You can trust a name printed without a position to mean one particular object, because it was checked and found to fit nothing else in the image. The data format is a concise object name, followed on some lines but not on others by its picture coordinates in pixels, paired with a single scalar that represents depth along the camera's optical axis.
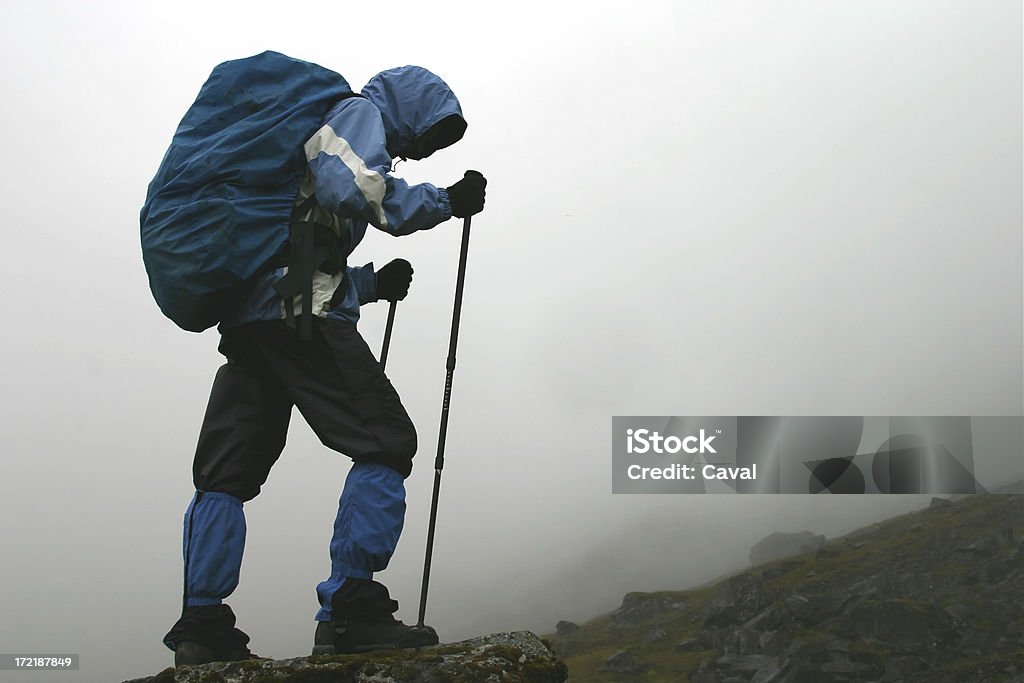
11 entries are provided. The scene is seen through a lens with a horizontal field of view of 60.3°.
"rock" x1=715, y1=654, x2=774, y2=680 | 25.11
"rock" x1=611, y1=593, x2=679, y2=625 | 29.27
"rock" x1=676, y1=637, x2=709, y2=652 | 26.61
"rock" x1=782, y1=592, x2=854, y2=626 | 28.91
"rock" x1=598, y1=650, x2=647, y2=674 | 24.61
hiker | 3.95
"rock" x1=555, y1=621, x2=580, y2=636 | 28.06
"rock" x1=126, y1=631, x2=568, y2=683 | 3.68
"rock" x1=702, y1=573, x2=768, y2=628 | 28.53
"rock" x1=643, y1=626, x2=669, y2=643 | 27.80
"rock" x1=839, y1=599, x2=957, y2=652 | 26.95
